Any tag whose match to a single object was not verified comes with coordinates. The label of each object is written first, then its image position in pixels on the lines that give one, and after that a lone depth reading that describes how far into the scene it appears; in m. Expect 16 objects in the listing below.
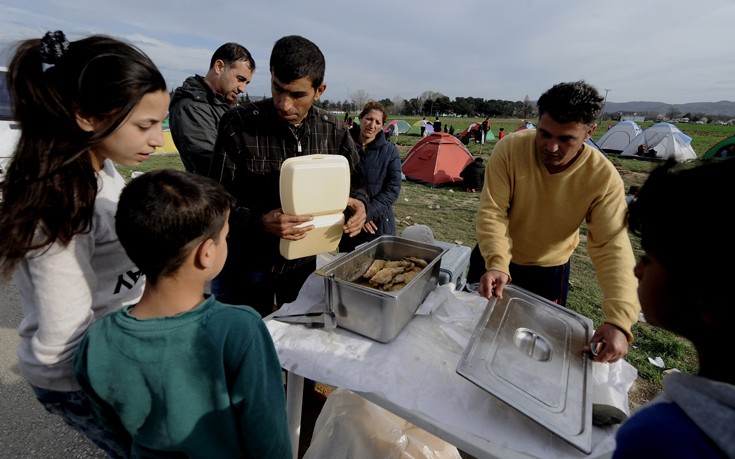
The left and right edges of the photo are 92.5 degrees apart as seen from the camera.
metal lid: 1.01
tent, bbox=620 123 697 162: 13.48
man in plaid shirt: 1.76
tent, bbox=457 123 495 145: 18.01
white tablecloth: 1.03
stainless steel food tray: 1.29
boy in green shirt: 0.87
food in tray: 1.46
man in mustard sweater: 1.63
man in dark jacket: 2.65
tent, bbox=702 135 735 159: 10.12
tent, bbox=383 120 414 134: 25.92
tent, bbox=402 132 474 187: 9.70
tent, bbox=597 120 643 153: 15.81
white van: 5.28
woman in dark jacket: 3.61
